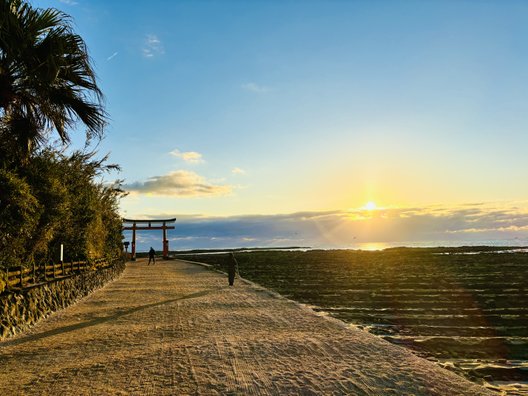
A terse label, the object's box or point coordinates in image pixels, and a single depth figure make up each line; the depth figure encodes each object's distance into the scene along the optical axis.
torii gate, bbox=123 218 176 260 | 47.28
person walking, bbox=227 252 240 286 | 19.17
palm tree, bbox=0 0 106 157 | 7.29
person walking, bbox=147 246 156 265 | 41.10
